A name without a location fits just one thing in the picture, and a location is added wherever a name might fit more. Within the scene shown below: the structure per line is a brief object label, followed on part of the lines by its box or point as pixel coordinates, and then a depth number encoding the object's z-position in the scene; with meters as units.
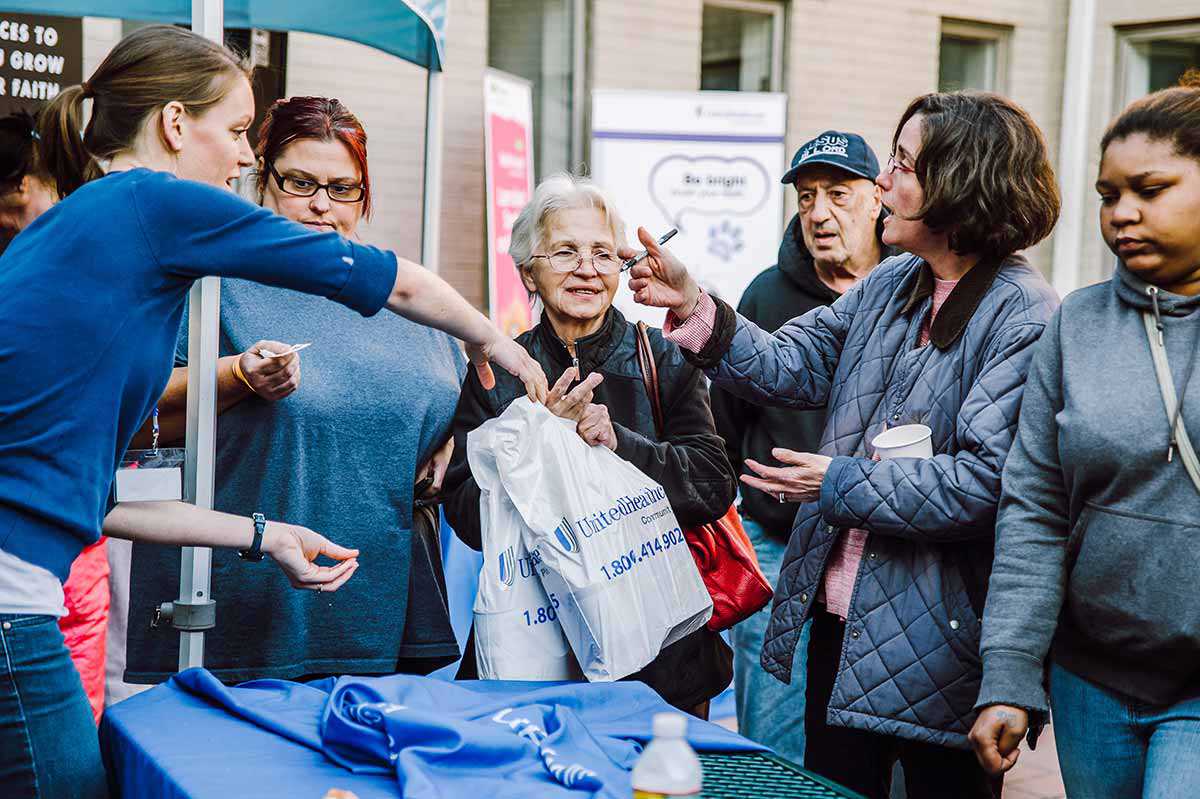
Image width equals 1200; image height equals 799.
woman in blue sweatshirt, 1.77
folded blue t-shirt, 1.72
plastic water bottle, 1.37
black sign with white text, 4.36
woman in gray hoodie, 1.87
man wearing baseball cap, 3.65
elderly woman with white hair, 2.63
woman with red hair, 2.73
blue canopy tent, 2.58
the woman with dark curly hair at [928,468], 2.21
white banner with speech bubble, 7.07
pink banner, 6.66
